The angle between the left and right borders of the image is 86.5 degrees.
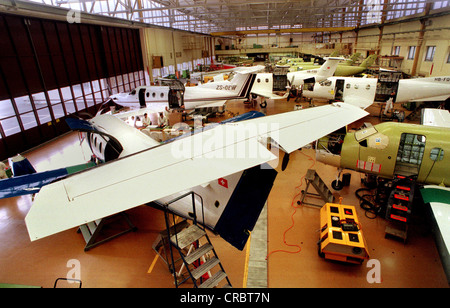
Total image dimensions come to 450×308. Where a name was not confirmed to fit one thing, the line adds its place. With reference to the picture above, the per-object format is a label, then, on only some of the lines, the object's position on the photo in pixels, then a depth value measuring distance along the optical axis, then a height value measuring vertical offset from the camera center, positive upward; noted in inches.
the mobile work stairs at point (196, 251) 218.2 -167.5
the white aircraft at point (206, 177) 103.5 -53.8
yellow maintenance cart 272.7 -198.2
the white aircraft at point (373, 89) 684.1 -96.8
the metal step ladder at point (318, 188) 383.2 -197.4
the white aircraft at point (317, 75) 1014.4 -64.8
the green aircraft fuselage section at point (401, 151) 321.7 -128.9
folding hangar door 603.2 +13.1
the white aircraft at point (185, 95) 764.6 -96.0
